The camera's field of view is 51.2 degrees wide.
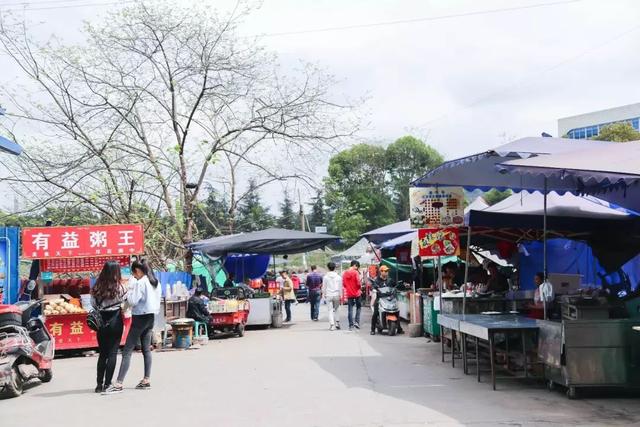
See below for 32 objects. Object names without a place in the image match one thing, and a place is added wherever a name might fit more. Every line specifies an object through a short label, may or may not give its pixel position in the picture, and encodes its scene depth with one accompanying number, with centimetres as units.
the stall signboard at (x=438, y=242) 1165
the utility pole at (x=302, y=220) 4112
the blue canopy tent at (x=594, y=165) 710
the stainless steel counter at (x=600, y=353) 773
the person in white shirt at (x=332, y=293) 1800
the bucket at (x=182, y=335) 1471
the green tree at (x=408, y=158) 5408
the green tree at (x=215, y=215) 2250
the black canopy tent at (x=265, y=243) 1834
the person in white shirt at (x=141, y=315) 915
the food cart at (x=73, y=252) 1346
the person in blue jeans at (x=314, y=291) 2169
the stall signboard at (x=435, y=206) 1116
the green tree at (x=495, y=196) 3709
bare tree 1916
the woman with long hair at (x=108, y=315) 903
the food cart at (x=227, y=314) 1673
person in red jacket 1736
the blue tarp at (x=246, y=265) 2353
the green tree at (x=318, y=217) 7571
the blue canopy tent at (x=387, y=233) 1912
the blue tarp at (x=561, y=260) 1487
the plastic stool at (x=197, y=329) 1563
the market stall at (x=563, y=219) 773
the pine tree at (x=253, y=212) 2218
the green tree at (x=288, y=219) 6994
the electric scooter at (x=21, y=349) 909
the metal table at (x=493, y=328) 862
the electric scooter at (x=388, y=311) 1652
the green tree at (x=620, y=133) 3662
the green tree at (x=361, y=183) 5381
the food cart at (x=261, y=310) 1884
